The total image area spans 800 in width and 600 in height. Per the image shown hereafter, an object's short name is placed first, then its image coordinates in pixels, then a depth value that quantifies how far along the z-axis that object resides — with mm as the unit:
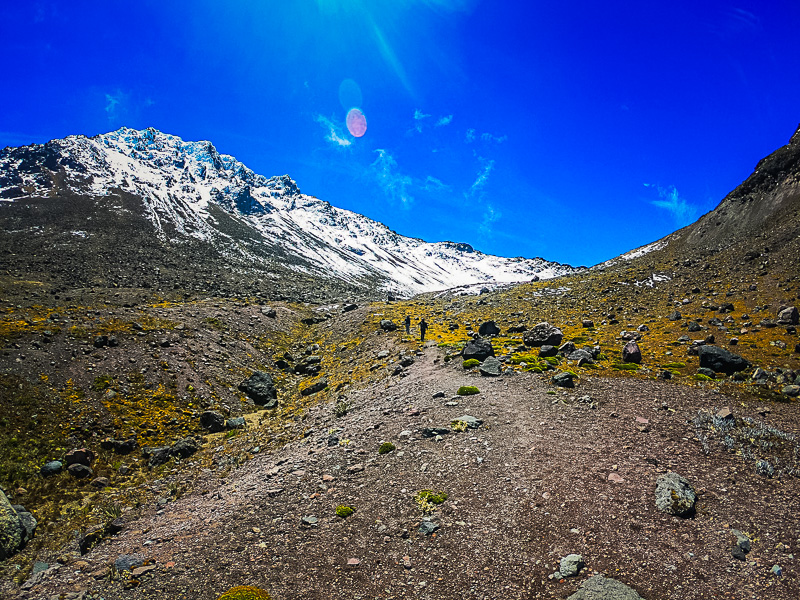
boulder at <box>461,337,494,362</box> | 29755
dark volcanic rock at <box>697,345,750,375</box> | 22172
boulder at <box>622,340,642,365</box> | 26250
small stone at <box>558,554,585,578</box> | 9852
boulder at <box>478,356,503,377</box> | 26484
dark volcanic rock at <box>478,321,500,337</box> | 40125
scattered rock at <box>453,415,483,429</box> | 18922
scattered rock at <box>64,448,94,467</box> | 18344
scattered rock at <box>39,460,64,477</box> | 17219
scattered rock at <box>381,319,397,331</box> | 45812
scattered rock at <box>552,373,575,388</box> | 22703
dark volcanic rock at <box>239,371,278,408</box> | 29453
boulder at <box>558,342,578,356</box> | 29169
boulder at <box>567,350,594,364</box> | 26703
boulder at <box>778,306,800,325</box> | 28250
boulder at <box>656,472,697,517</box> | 11375
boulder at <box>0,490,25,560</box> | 12766
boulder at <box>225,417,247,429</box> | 24675
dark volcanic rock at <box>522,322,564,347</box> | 31812
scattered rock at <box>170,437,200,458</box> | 20828
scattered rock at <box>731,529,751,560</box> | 9727
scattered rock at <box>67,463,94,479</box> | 17781
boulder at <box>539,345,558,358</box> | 29281
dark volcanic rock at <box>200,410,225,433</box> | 24188
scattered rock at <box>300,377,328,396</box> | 31064
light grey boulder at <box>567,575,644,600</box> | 9008
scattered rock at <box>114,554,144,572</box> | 11344
